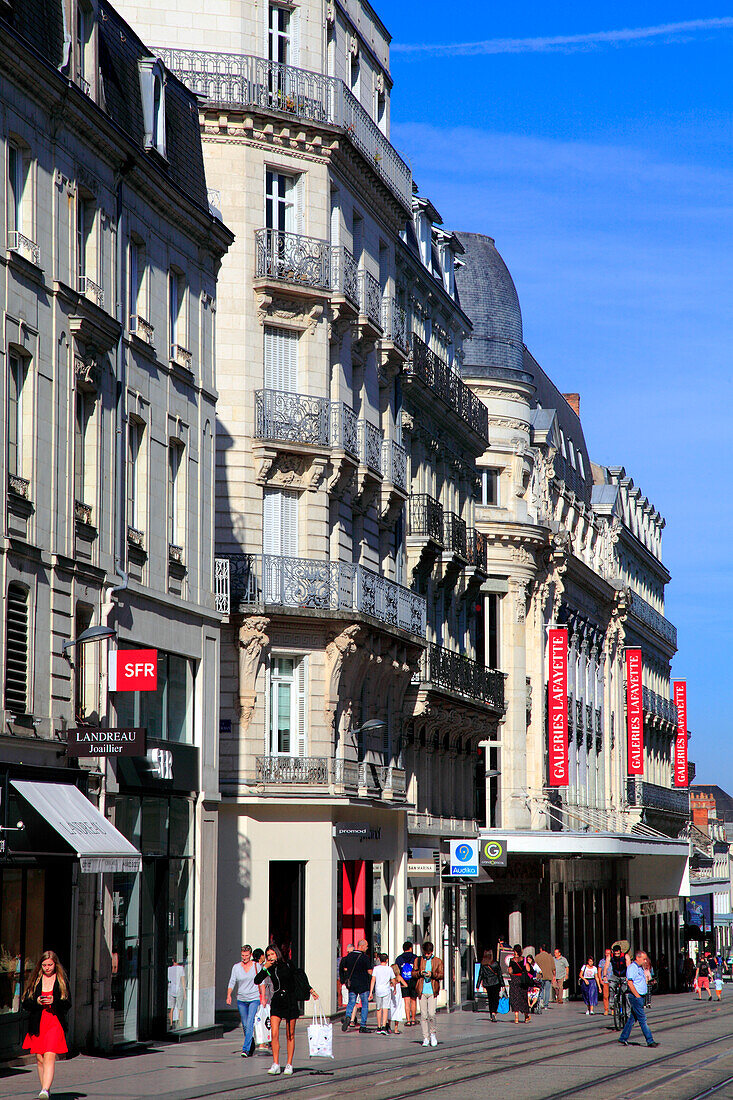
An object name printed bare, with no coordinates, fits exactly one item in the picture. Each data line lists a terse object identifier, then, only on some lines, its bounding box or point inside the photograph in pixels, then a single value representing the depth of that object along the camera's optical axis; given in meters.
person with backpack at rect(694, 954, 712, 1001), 65.94
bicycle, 34.44
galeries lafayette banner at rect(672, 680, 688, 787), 98.31
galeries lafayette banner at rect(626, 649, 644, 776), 81.88
